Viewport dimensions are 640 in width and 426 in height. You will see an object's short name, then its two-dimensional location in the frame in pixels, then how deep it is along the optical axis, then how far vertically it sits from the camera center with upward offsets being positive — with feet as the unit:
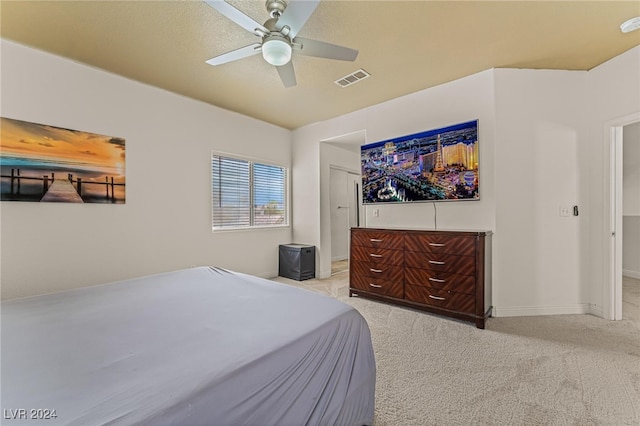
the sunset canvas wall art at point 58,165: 8.22 +1.56
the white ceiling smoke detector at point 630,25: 7.37 +4.96
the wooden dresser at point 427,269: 8.88 -2.19
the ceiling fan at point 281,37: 5.65 +4.05
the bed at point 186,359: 2.44 -1.64
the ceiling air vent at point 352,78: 10.20 +5.05
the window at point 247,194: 13.64 +0.93
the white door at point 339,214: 18.76 -0.28
